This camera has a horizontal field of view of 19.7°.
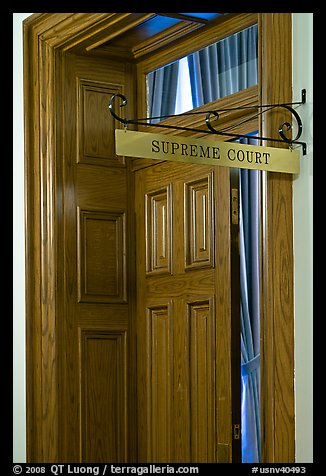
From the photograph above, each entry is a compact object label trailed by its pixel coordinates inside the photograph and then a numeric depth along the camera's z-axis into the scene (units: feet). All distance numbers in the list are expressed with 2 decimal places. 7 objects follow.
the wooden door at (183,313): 12.61
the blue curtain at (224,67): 12.29
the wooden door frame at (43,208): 13.75
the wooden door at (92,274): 13.92
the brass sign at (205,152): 9.57
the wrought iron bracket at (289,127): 10.00
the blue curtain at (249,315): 15.93
